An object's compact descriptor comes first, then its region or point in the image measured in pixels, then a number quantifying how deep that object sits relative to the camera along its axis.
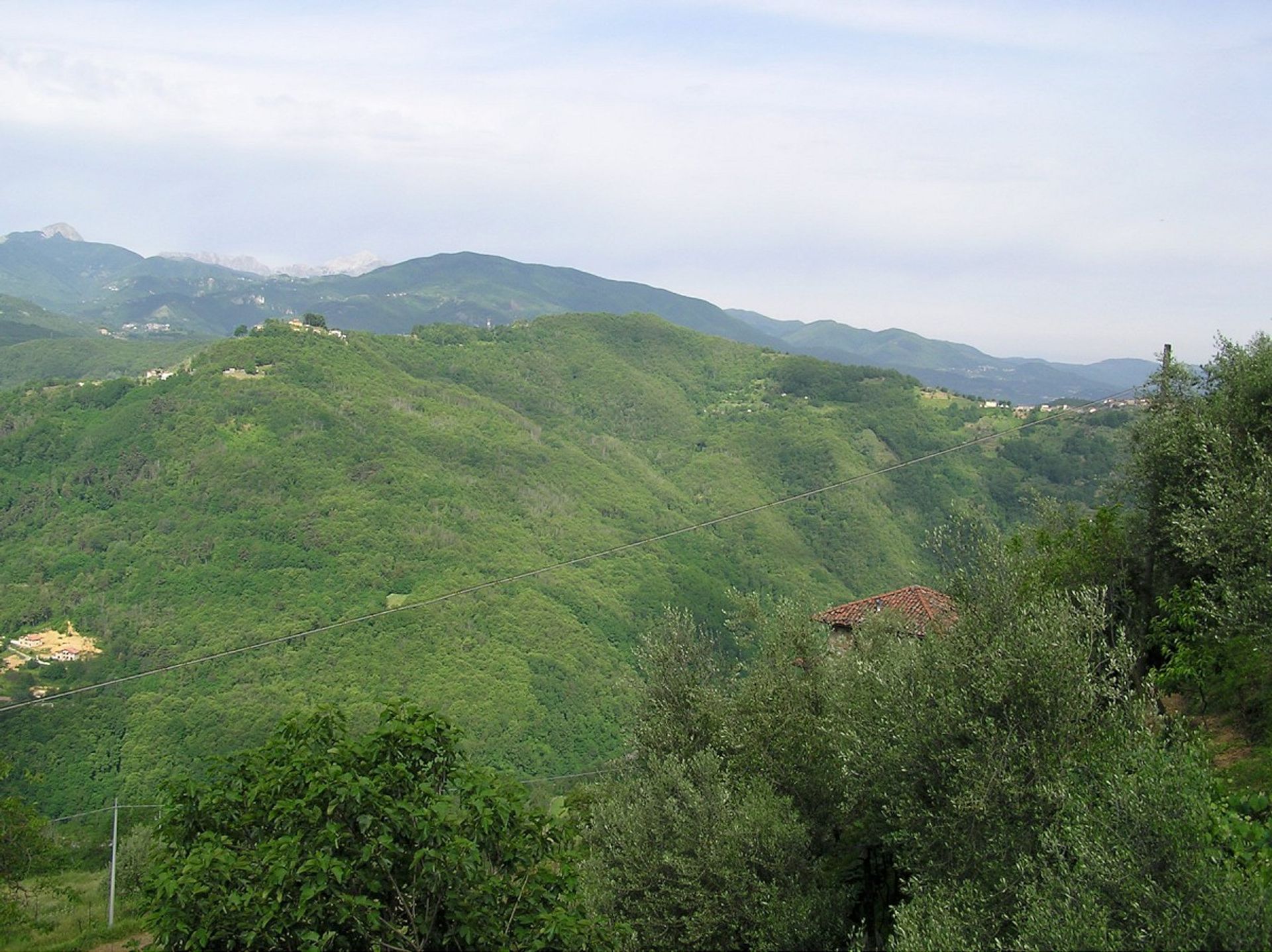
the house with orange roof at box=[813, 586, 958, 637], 32.25
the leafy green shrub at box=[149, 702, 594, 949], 9.03
